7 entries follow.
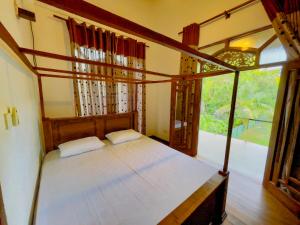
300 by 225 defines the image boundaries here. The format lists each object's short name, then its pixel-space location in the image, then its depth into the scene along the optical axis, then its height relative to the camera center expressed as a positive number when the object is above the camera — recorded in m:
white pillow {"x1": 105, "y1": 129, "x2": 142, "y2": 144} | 2.25 -0.72
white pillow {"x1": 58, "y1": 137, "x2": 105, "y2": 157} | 1.81 -0.74
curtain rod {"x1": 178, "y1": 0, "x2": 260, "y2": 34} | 1.96 +1.33
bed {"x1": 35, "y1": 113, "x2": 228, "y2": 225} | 0.96 -0.85
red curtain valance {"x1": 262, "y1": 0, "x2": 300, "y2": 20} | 1.47 +1.02
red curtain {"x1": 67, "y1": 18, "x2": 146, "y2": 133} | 2.38 +0.51
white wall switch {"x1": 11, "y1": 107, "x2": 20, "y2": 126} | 0.82 -0.15
